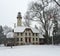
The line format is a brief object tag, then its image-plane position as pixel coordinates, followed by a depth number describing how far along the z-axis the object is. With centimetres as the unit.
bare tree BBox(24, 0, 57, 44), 1864
